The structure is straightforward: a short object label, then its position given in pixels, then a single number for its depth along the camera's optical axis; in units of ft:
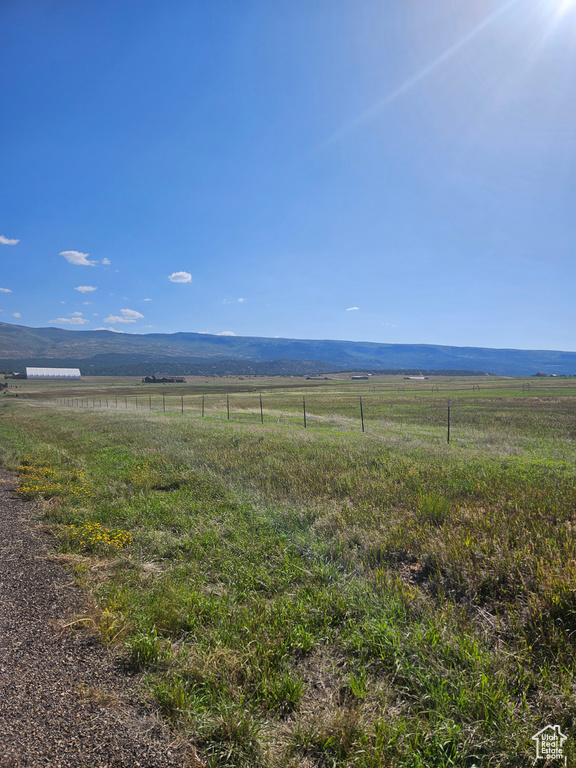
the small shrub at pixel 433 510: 22.12
